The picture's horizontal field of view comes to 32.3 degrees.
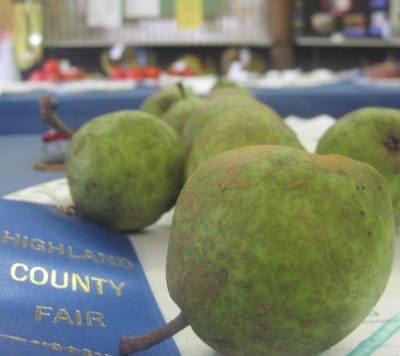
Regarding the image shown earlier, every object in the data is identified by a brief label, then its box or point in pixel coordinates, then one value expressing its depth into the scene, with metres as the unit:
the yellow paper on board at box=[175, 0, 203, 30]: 2.55
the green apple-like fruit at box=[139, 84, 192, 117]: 0.98
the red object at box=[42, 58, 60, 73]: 2.61
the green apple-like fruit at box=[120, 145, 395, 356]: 0.36
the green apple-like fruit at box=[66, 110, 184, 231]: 0.66
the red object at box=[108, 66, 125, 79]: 2.64
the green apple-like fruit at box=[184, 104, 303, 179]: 0.61
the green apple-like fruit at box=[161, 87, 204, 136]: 0.87
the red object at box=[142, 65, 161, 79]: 2.62
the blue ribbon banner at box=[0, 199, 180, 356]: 0.40
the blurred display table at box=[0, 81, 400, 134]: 1.48
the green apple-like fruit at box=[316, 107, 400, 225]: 0.64
